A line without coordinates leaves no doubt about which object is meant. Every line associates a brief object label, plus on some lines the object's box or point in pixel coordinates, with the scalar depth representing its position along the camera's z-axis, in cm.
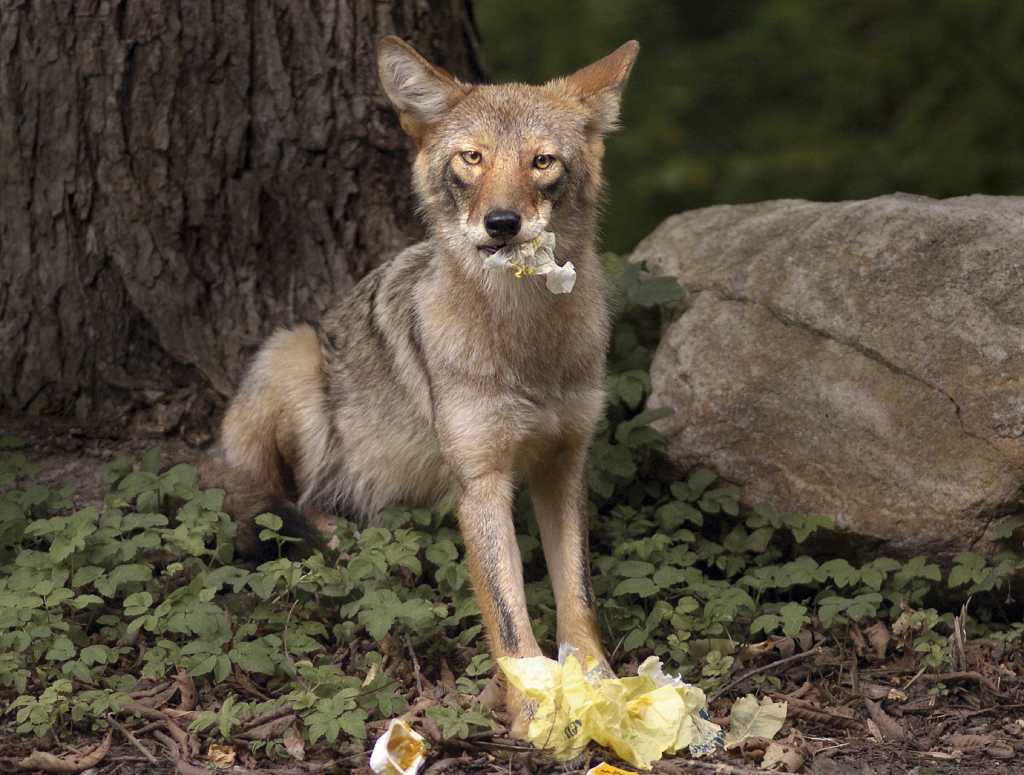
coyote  991
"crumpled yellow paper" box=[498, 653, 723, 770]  858
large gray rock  1095
